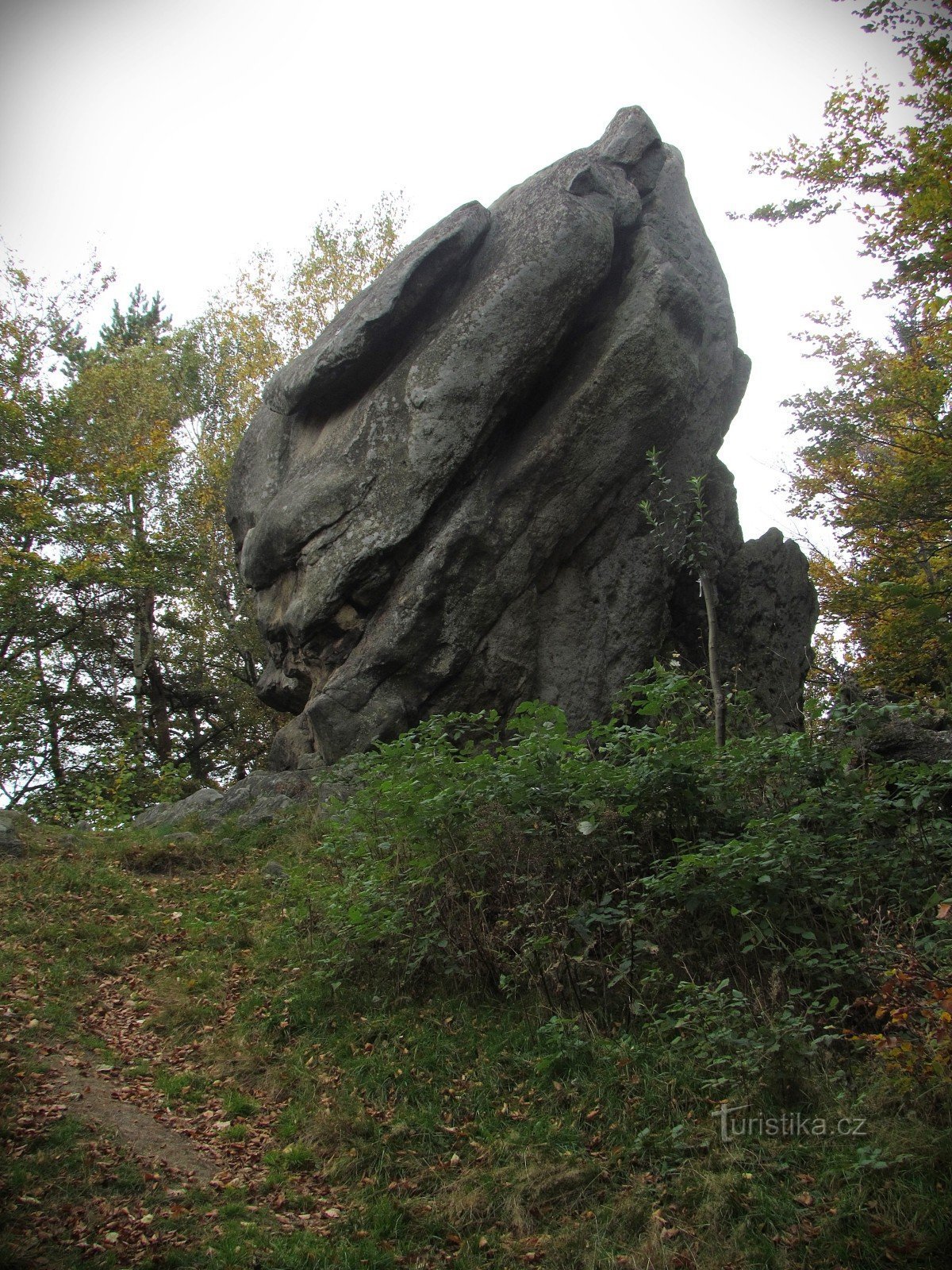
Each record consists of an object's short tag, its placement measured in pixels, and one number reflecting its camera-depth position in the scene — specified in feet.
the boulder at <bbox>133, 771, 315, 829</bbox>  42.24
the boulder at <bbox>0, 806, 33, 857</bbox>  36.16
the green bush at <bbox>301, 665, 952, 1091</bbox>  17.88
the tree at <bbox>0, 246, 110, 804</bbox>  59.31
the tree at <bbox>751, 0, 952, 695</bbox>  32.32
